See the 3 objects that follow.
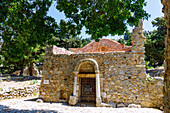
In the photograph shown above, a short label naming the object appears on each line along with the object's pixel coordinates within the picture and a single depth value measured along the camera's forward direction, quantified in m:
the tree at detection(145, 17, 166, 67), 18.61
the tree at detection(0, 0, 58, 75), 5.51
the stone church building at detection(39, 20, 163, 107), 8.22
